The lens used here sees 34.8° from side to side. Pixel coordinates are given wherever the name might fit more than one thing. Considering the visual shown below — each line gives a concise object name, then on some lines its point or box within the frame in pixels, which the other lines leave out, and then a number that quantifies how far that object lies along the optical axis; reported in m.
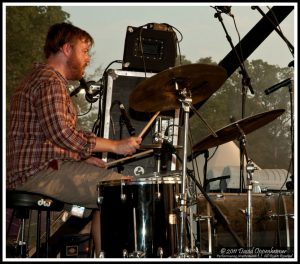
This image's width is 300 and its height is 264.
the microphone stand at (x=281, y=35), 3.57
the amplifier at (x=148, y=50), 4.72
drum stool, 3.14
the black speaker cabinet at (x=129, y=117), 4.54
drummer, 3.23
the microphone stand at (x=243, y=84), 4.68
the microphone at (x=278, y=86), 3.69
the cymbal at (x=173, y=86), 3.15
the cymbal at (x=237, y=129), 3.53
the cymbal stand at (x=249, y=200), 3.33
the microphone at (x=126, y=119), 3.63
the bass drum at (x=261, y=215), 3.68
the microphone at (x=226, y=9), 4.51
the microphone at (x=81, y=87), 4.16
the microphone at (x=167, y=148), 3.47
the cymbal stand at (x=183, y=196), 2.93
